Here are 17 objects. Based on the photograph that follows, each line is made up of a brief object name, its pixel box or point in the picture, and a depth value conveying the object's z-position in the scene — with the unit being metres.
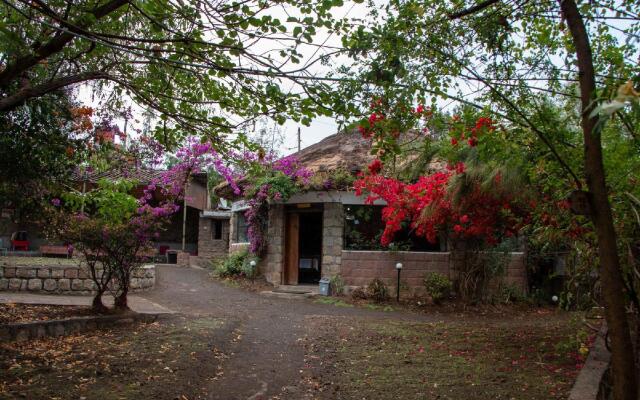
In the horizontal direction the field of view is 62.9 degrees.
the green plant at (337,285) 12.55
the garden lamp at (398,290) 11.89
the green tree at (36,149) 6.35
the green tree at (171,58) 4.48
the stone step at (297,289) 13.05
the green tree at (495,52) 3.86
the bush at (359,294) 12.17
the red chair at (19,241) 19.47
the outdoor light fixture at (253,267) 14.68
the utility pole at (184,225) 22.20
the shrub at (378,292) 11.98
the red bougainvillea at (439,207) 9.29
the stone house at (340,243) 12.27
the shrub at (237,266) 14.94
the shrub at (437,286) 11.40
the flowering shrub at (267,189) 13.27
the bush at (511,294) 11.73
